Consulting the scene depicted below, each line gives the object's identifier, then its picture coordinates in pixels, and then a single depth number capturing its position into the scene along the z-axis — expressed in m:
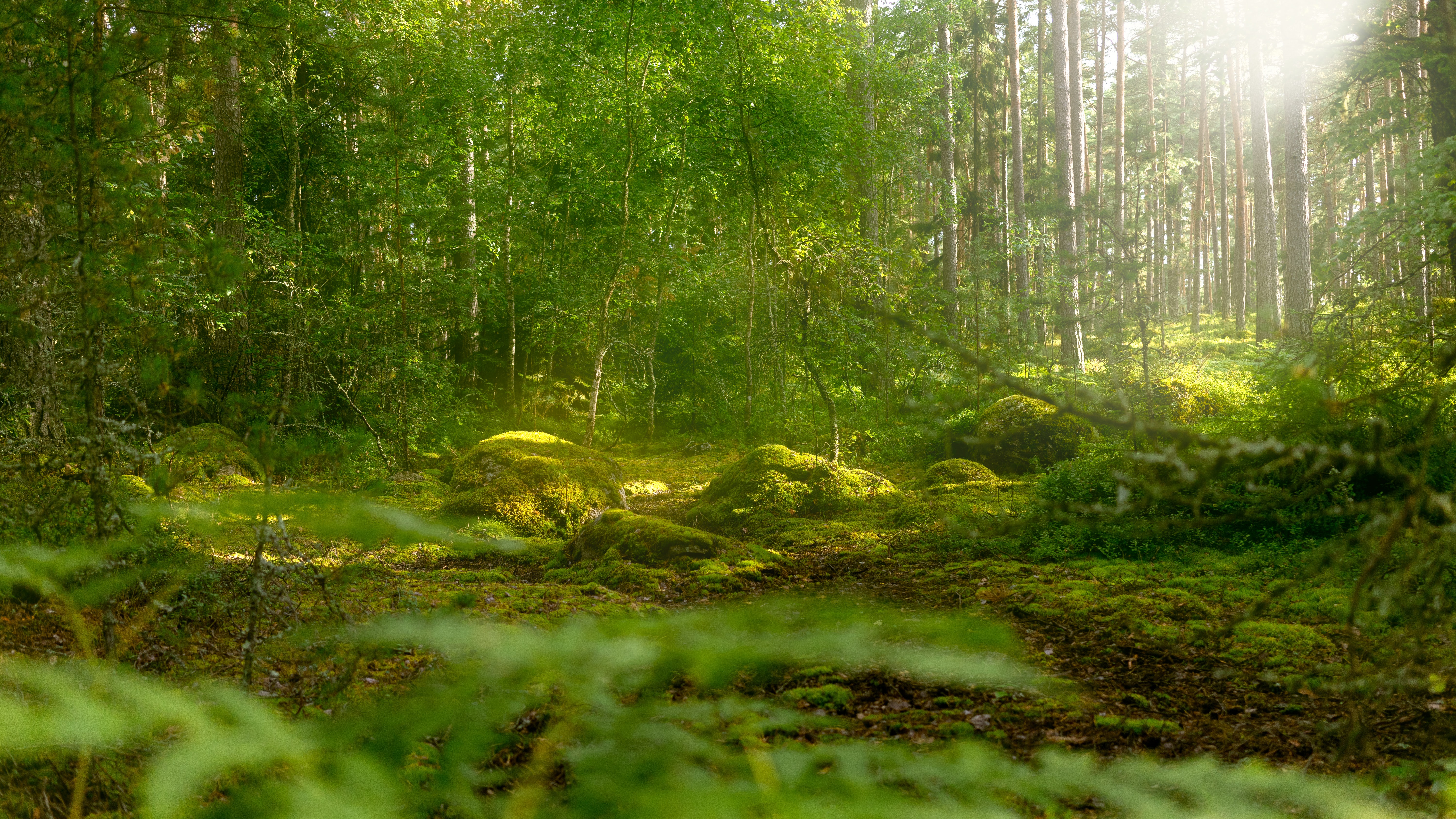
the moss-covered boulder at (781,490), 8.74
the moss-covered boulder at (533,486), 8.50
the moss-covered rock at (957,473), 9.67
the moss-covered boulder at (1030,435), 10.12
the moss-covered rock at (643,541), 6.73
